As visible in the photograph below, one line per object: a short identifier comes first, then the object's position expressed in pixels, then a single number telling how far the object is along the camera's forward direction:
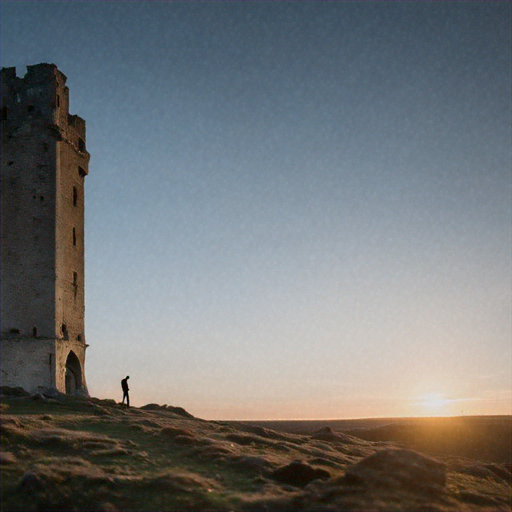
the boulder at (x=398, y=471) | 22.19
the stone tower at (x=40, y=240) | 47.47
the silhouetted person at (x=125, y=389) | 42.50
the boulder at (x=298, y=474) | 23.95
